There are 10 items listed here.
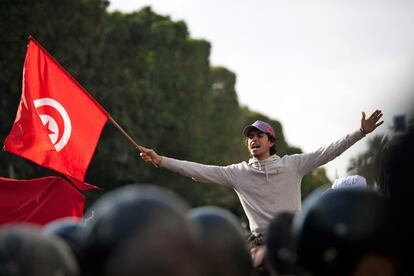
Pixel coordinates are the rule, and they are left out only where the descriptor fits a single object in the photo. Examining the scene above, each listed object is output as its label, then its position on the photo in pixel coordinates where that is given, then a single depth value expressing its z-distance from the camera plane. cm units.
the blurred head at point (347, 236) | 452
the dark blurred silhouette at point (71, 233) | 491
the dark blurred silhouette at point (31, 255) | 414
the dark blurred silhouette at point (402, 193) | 471
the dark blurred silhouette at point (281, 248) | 504
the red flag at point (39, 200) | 1047
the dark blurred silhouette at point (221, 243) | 467
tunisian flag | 1065
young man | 908
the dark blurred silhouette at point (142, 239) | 408
